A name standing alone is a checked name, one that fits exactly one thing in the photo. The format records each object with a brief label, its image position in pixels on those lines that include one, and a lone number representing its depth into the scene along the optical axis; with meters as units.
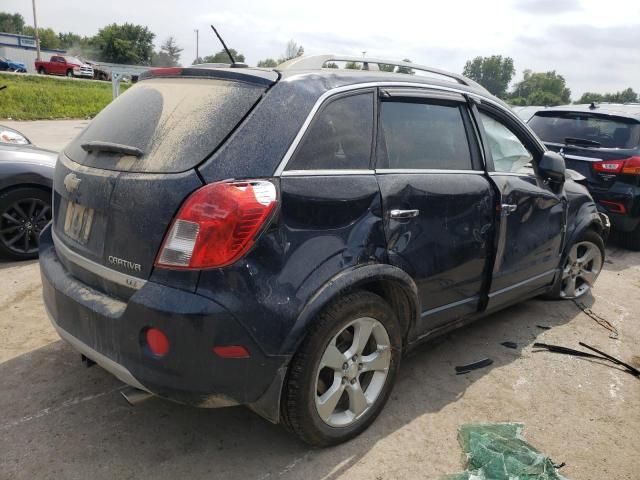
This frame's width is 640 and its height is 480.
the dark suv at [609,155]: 6.17
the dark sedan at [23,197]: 4.83
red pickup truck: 42.09
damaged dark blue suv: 2.14
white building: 58.89
